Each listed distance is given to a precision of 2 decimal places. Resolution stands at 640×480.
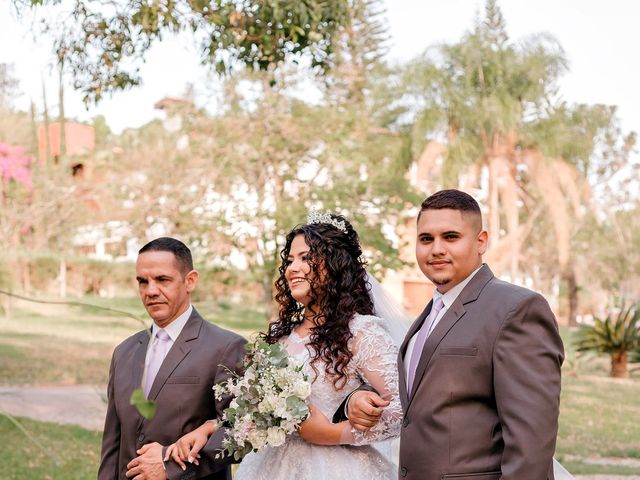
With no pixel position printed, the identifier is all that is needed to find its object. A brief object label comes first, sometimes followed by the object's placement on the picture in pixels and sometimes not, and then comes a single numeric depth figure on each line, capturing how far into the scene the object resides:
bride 3.54
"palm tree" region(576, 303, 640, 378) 18.61
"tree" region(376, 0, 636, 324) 26.66
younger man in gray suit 2.71
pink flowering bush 22.92
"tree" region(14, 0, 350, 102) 5.73
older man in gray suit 3.53
